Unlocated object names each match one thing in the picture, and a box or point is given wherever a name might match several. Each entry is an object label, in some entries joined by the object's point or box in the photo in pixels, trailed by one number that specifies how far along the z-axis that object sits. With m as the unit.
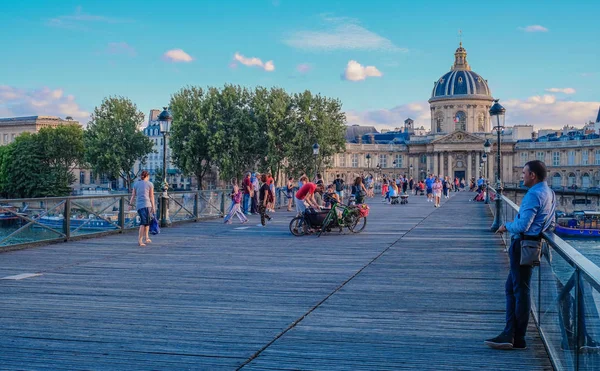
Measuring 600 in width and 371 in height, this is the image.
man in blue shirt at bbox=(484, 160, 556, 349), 6.84
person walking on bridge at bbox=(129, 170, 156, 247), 16.42
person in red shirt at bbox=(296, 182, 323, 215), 19.12
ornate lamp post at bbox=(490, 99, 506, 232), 20.75
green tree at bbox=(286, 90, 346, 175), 65.44
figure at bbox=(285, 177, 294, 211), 32.75
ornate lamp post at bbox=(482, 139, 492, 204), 42.74
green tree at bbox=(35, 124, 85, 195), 86.12
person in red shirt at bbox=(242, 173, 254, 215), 27.99
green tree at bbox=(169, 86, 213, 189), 64.12
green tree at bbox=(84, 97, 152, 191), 72.50
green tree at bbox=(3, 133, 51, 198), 84.00
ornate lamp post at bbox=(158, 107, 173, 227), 22.56
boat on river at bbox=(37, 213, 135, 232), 16.84
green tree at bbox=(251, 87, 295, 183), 64.38
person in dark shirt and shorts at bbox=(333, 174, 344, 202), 39.53
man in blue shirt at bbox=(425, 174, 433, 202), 45.61
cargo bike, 19.08
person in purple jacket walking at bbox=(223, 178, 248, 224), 24.14
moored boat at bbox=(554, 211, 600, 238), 56.31
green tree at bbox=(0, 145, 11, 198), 87.12
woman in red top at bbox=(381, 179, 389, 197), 48.57
